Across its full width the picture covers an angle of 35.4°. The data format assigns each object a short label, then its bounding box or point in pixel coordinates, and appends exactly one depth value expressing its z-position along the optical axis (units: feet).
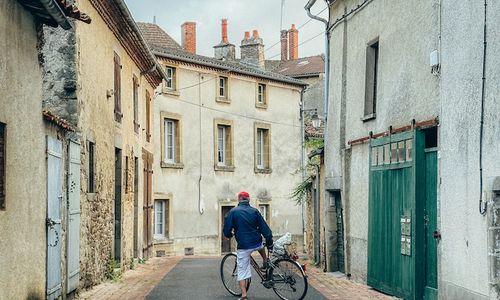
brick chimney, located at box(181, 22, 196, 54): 123.13
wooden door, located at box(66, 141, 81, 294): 39.17
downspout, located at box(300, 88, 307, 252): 116.57
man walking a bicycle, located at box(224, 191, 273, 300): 38.93
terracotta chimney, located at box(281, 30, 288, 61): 186.64
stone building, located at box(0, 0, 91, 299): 28.35
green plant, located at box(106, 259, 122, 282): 51.23
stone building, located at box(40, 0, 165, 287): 42.09
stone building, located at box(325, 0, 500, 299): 30.55
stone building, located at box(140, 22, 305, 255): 97.40
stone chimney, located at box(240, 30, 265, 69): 132.26
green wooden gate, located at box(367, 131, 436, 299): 38.11
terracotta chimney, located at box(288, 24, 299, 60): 183.32
